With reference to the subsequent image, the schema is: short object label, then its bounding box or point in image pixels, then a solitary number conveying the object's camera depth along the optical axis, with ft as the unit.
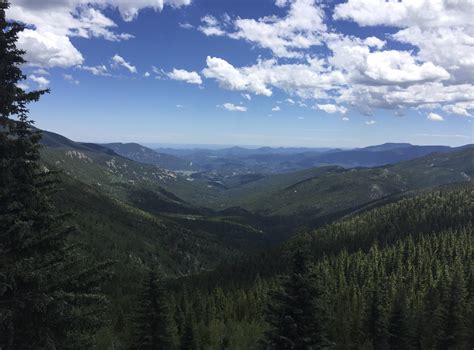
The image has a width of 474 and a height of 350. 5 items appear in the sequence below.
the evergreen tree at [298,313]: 79.25
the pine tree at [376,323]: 211.82
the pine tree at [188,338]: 184.65
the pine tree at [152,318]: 134.82
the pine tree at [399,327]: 209.87
